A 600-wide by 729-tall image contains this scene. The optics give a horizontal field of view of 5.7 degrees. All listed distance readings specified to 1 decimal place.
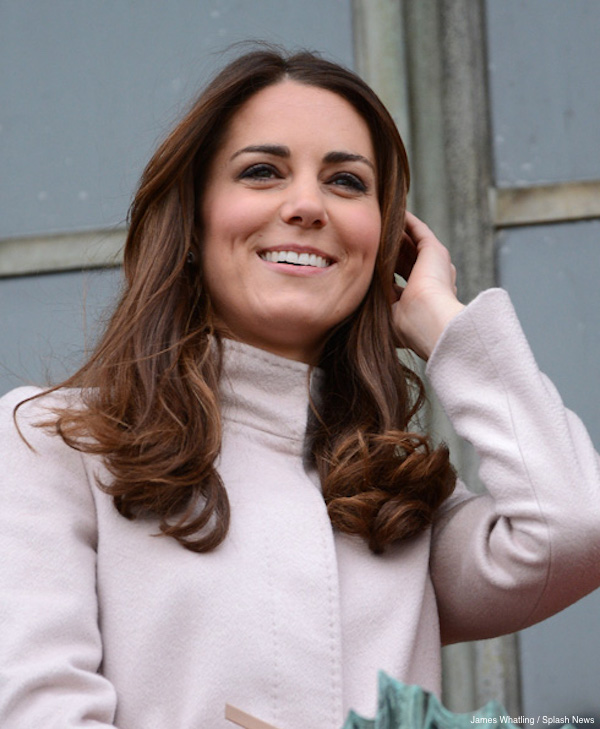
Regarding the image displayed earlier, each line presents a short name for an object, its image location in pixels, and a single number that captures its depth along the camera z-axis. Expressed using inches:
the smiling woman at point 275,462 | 142.7
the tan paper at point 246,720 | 138.0
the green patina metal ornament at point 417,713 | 135.4
